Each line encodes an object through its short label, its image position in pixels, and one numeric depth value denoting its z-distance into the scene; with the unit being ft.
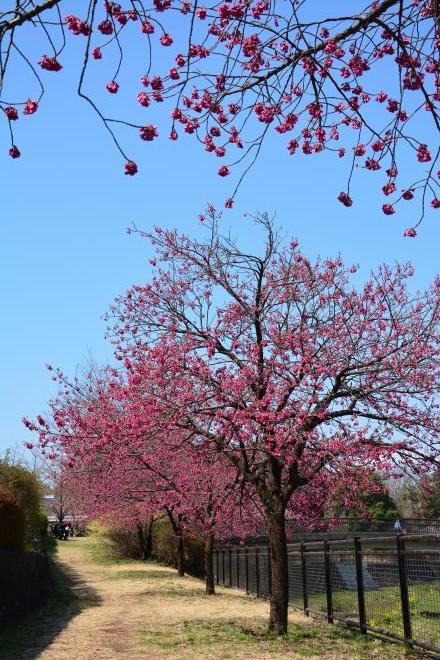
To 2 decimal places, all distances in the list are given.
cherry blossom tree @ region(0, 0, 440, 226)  15.23
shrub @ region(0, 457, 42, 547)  49.75
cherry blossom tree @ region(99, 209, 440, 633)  35.96
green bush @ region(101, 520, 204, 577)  90.63
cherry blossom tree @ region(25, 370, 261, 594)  38.11
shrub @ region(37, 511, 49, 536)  99.19
